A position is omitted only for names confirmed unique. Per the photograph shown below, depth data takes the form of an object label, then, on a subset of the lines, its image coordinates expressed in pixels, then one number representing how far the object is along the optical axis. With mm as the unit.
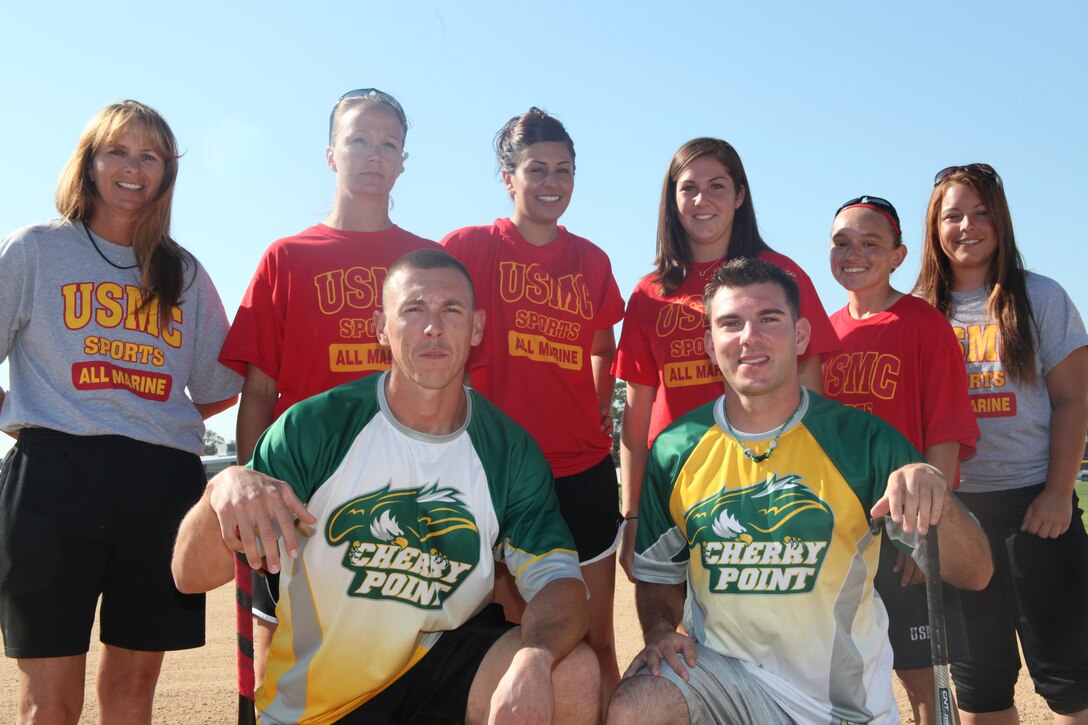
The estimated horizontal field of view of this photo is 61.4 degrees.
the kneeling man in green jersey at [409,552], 3090
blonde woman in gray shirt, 3664
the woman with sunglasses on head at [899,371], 4414
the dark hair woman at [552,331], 4504
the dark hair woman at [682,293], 4586
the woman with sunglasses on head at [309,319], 4242
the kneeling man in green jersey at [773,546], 3164
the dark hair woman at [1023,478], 4578
